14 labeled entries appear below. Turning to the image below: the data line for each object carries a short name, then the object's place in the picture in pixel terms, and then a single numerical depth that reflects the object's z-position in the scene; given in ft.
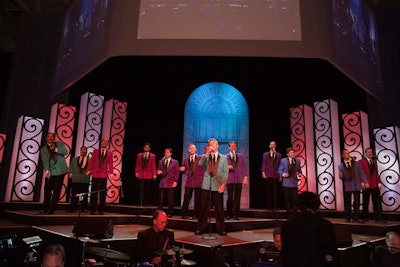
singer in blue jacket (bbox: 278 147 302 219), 21.35
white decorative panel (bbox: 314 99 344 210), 25.59
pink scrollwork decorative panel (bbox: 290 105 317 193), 26.94
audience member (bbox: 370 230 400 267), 11.56
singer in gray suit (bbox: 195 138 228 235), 16.84
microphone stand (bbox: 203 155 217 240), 15.60
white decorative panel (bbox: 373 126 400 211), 22.45
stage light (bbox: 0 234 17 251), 9.13
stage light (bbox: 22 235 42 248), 9.74
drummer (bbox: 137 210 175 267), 11.05
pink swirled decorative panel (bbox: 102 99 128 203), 28.07
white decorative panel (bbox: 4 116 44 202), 23.70
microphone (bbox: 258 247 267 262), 10.57
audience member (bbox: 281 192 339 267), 7.56
